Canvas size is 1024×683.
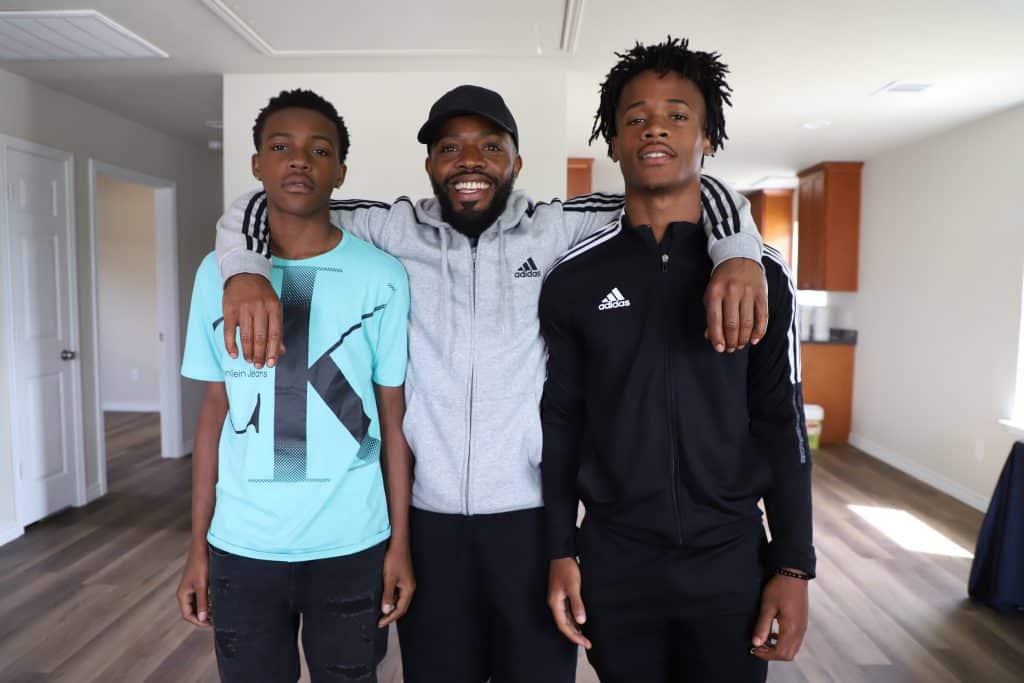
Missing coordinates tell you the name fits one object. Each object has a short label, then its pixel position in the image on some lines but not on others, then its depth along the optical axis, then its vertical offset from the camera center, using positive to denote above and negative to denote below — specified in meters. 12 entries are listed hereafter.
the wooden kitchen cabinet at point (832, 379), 6.49 -0.70
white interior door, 3.94 -0.25
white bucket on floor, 6.17 -1.04
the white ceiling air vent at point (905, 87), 3.90 +1.21
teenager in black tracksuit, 1.25 -0.28
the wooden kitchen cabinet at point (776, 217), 8.02 +0.97
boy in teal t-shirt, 1.32 -0.30
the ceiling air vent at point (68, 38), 3.02 +1.18
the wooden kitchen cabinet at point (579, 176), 6.37 +1.14
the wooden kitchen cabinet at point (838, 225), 6.41 +0.70
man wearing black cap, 1.44 -0.25
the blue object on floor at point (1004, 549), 3.02 -1.07
